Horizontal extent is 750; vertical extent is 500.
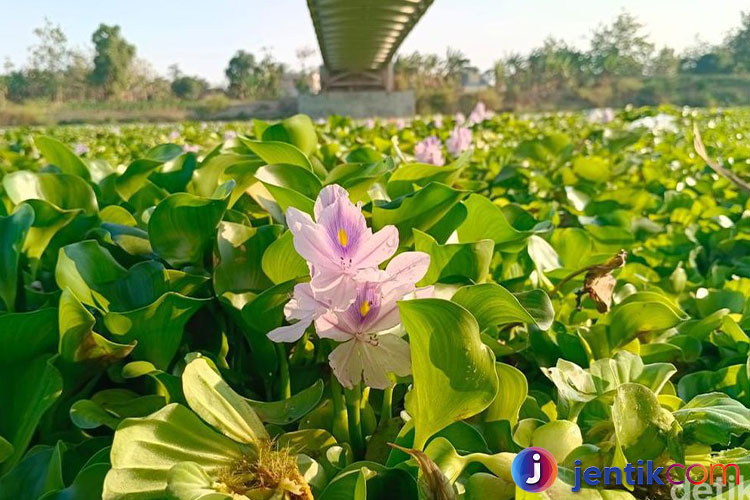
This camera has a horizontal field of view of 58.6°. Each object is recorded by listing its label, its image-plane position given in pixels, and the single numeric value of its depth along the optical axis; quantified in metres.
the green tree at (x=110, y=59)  59.59
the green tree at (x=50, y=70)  55.12
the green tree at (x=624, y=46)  60.53
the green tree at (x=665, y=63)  62.84
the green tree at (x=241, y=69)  59.64
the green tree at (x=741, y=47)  56.00
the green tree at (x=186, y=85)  63.16
